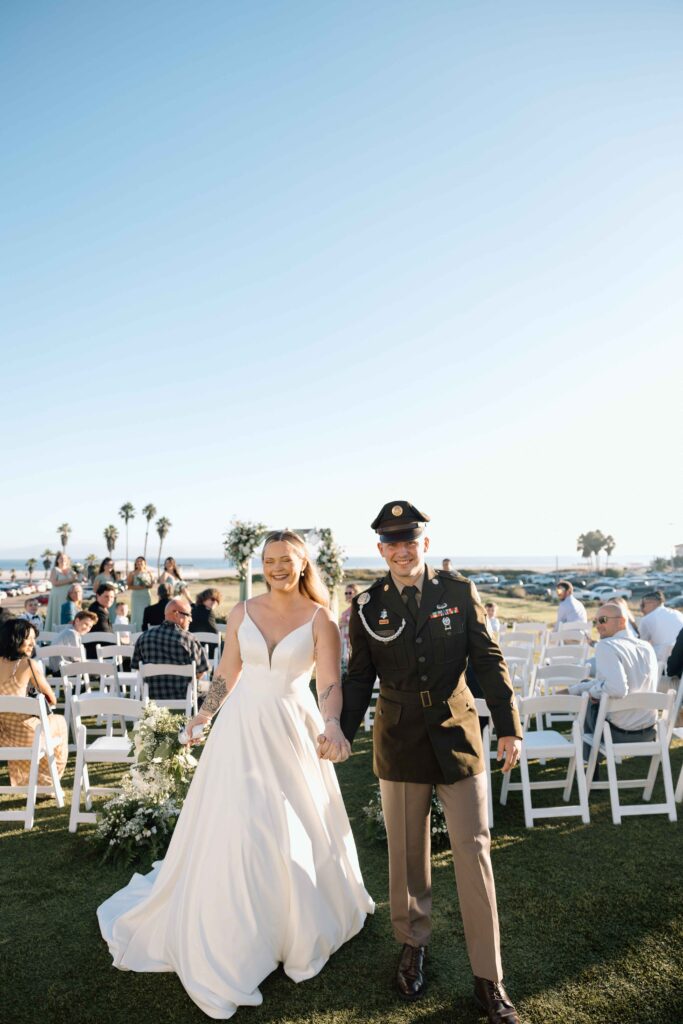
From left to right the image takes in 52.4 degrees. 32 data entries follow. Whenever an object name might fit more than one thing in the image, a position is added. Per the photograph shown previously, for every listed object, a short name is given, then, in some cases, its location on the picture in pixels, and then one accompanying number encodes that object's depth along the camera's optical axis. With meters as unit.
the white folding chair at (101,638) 10.36
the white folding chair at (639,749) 5.69
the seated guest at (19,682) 6.48
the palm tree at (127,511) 86.44
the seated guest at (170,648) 7.79
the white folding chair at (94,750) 5.73
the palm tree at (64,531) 93.18
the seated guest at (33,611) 12.97
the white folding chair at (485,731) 5.72
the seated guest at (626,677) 6.09
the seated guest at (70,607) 12.77
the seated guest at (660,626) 9.34
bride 3.40
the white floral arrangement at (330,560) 15.57
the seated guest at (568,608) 11.99
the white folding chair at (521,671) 8.44
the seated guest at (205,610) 11.09
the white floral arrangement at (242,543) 14.70
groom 3.32
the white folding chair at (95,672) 7.36
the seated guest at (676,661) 7.82
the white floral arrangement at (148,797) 5.17
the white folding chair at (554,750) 5.65
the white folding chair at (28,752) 5.87
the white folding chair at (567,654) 9.02
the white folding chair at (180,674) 7.09
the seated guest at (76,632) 10.10
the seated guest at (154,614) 10.58
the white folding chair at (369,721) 9.16
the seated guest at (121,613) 13.83
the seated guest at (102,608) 11.61
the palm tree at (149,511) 85.00
